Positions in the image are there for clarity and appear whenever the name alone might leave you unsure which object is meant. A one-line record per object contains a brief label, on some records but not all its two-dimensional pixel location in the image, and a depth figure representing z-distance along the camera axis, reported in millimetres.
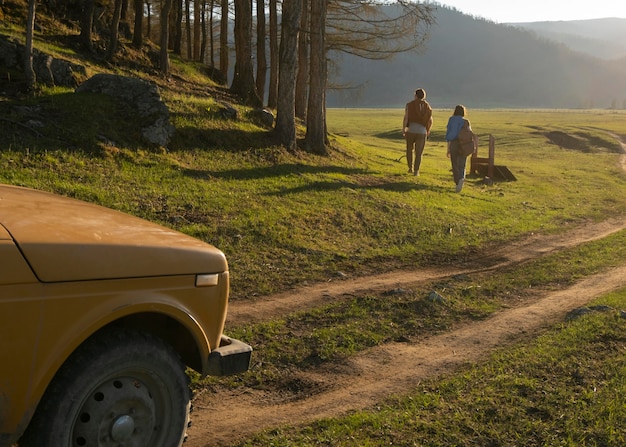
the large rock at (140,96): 13469
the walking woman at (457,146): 16719
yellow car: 2988
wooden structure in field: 21562
